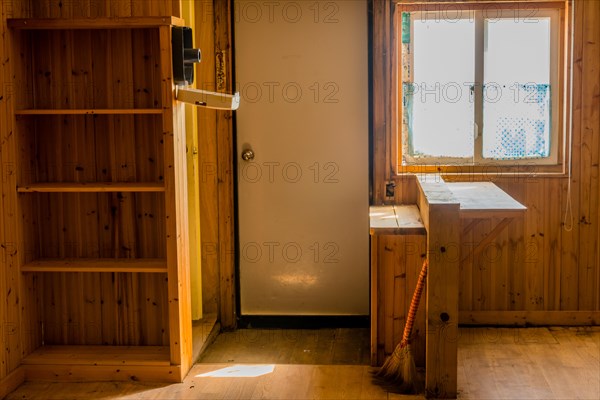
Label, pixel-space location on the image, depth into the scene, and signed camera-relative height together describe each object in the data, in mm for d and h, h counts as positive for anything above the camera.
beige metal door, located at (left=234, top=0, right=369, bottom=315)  4660 -112
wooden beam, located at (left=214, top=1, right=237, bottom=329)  4613 -193
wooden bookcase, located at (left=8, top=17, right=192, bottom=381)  3797 -308
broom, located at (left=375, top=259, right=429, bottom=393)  3684 -1066
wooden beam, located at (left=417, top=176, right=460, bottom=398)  3459 -711
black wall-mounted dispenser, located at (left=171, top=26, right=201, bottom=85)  3701 +409
